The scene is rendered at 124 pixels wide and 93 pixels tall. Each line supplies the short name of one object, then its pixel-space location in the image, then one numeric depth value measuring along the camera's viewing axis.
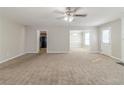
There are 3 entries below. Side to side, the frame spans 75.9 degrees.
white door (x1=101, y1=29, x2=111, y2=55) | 5.36
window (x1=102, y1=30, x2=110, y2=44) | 5.48
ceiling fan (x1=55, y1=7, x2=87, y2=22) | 2.94
